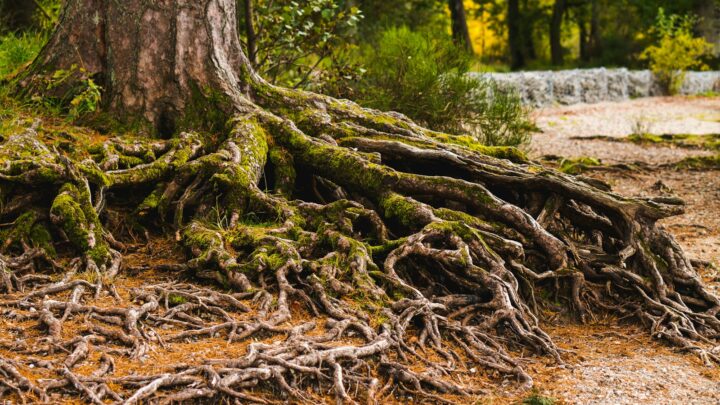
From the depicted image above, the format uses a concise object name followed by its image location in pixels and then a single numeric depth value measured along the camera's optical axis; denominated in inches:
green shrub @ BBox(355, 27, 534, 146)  474.6
